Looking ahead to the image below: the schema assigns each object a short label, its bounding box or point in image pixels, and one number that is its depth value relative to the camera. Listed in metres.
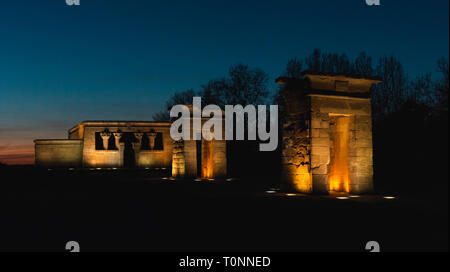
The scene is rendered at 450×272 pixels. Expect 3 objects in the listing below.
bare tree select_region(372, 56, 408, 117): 25.25
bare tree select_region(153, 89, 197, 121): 42.91
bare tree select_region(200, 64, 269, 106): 33.84
